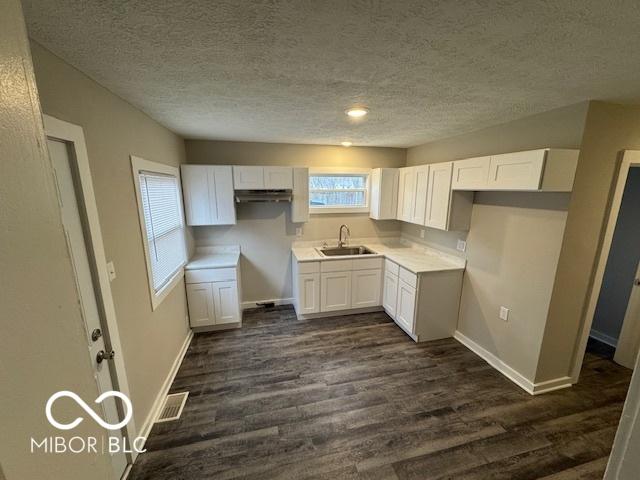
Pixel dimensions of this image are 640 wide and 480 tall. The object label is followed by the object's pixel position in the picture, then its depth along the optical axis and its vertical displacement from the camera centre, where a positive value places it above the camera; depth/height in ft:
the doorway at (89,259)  4.13 -1.22
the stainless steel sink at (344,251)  12.74 -2.90
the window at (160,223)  6.84 -1.00
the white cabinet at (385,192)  12.21 +0.10
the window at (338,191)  12.72 +0.12
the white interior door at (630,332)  8.30 -4.52
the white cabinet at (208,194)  10.34 -0.07
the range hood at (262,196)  11.02 -0.12
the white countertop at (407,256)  10.00 -2.77
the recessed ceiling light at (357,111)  6.69 +2.20
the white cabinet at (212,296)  10.06 -4.20
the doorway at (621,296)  8.24 -3.52
